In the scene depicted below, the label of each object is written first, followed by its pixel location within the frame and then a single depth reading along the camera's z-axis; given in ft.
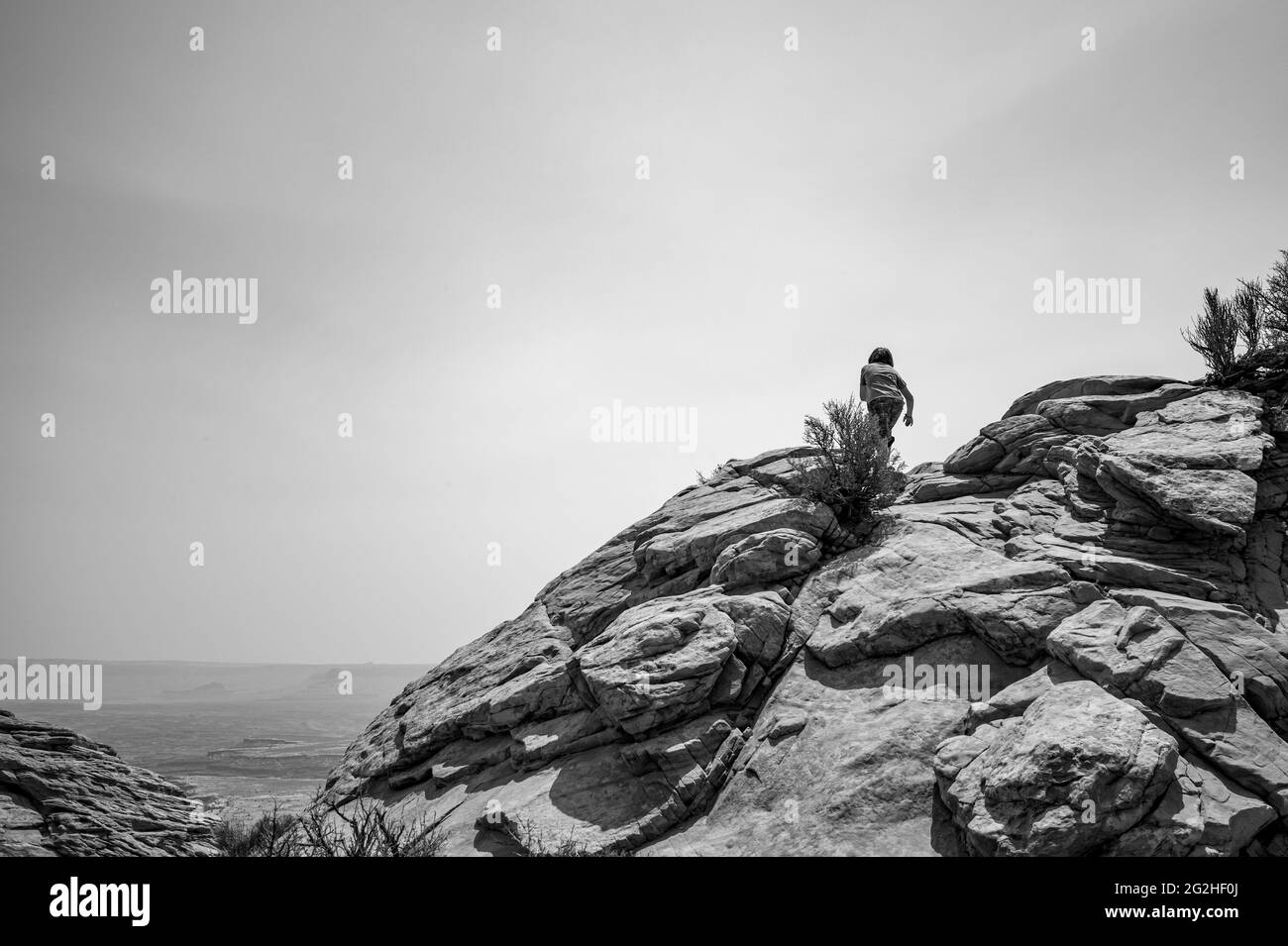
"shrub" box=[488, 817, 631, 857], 27.58
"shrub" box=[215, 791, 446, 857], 29.35
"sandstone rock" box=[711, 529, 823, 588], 37.86
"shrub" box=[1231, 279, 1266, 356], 51.03
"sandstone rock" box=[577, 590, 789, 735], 31.86
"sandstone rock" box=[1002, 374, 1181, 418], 46.19
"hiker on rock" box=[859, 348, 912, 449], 49.83
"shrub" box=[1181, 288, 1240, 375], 50.37
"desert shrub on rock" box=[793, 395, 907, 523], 42.19
